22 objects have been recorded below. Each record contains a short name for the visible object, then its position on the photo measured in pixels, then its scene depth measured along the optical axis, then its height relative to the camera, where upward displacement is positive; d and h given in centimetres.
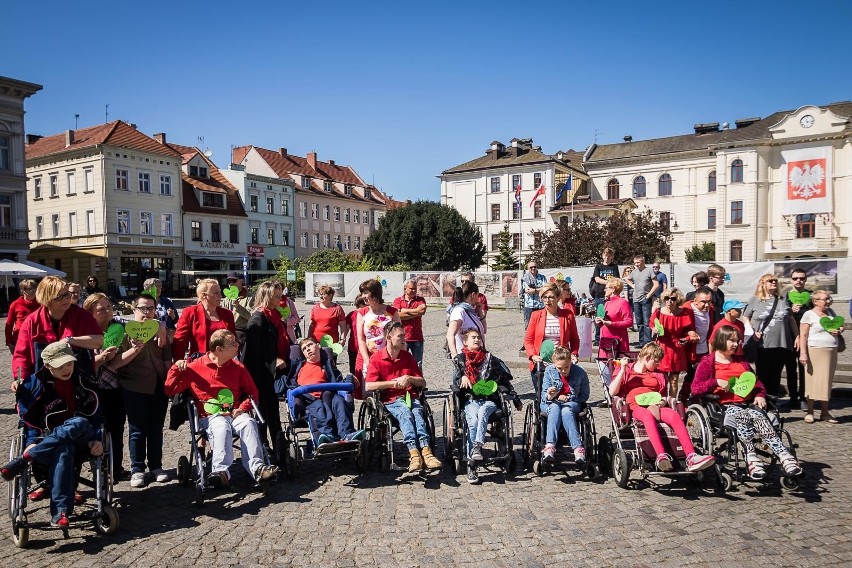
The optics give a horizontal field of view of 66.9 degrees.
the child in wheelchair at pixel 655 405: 527 -121
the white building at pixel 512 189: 6450 +821
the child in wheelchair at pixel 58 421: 461 -112
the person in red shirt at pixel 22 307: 719 -41
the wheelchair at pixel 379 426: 604 -149
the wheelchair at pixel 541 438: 586 -162
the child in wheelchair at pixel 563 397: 580 -122
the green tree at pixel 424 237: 5572 +266
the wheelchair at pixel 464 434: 598 -159
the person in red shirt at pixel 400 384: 593 -111
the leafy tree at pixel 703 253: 6050 +108
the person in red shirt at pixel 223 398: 534 -112
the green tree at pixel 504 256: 5497 +93
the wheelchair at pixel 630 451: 542 -160
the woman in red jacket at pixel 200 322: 617 -50
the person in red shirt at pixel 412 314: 863 -62
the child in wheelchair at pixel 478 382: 602 -110
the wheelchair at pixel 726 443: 539 -155
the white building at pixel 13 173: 3547 +555
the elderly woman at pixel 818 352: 762 -107
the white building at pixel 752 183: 5441 +758
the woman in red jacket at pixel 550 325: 704 -64
